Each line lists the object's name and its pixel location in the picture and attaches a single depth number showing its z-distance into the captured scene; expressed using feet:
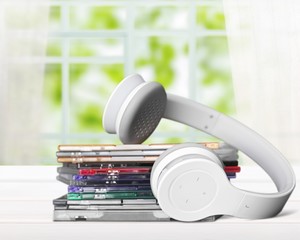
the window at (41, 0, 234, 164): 22.29
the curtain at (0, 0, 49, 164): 14.71
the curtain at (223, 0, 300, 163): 15.00
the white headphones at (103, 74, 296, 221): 2.98
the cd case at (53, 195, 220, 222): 3.08
